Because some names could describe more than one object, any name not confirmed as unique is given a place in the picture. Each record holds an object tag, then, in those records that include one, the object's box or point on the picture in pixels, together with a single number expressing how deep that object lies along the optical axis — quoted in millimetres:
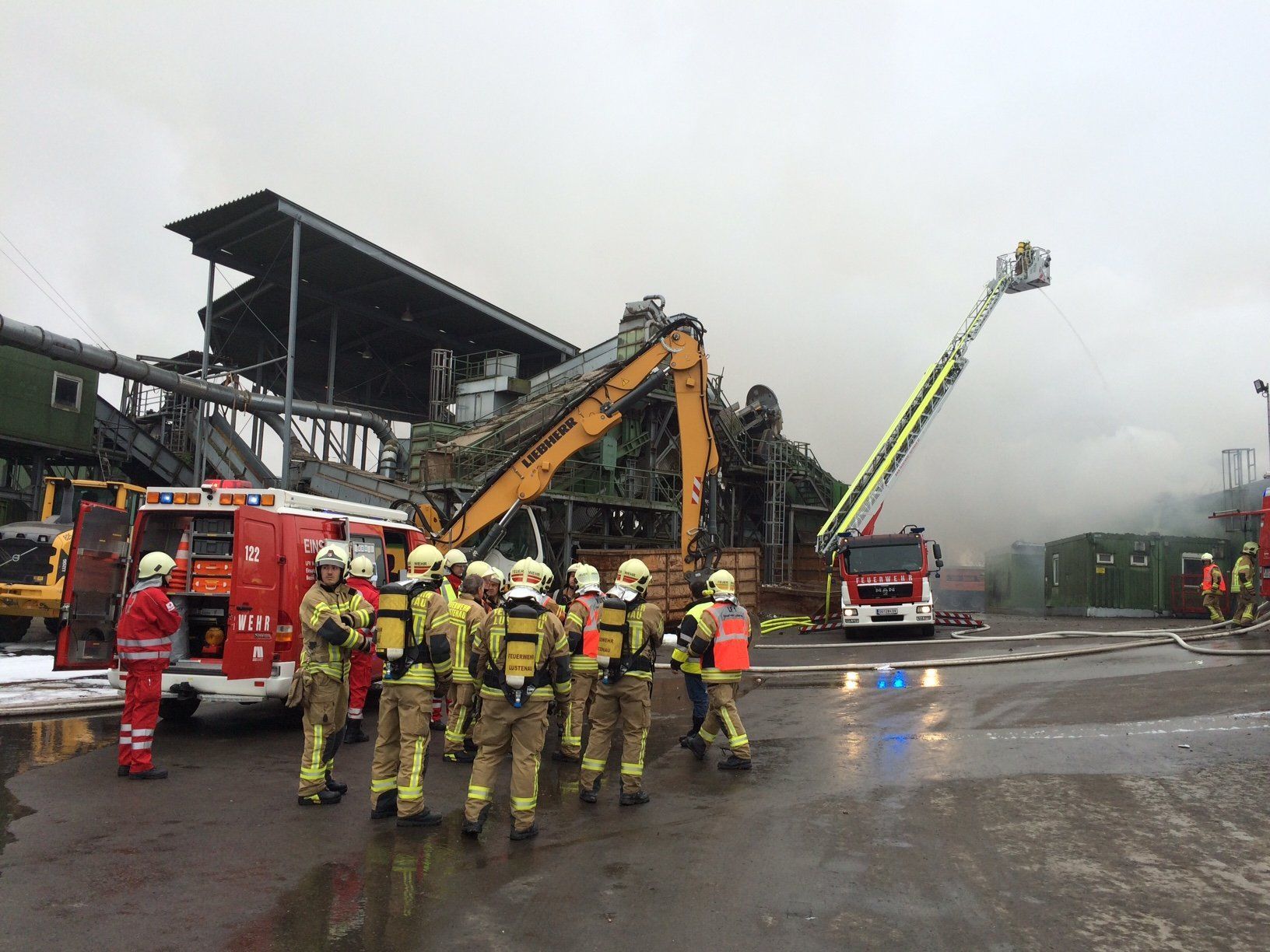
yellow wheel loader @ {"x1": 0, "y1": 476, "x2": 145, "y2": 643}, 15969
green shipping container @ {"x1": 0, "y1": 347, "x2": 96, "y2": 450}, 26078
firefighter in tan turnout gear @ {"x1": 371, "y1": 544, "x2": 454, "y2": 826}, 6137
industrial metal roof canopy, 27891
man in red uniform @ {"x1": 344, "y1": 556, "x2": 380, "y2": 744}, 9227
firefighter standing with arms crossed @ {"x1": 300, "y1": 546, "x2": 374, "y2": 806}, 6625
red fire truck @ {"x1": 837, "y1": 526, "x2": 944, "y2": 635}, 19297
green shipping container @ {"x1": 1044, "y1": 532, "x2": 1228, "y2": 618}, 25703
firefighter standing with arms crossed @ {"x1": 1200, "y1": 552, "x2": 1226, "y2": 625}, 20203
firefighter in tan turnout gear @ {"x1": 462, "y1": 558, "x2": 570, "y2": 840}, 5832
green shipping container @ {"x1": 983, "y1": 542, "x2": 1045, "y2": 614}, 37562
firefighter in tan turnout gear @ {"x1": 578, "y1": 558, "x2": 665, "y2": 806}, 6867
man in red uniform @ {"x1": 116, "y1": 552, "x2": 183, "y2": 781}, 7449
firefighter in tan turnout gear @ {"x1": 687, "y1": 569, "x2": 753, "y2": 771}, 7789
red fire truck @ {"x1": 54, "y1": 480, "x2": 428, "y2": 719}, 8883
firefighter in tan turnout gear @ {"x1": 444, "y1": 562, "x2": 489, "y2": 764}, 6730
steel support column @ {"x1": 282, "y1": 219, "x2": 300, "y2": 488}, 24812
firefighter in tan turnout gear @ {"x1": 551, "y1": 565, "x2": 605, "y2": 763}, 7344
